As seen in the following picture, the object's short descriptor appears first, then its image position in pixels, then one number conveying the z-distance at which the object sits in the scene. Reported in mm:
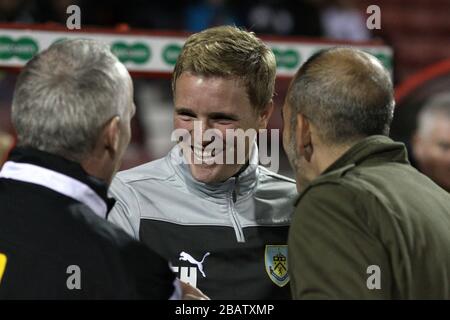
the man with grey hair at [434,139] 7414
